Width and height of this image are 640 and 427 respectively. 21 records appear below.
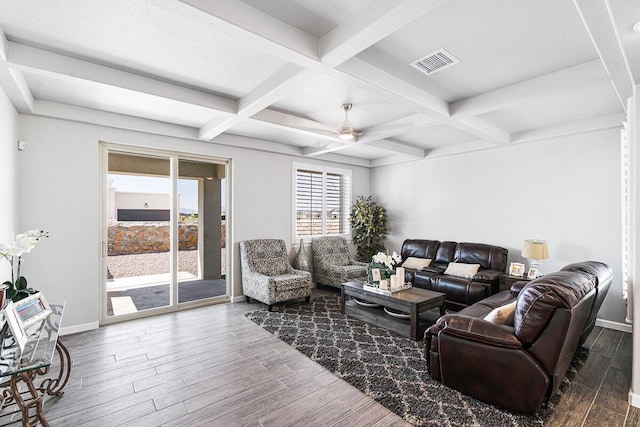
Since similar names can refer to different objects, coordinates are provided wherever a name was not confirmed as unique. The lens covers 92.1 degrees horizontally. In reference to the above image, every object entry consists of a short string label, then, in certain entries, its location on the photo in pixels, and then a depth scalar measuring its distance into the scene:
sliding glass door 4.27
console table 1.70
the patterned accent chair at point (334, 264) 5.43
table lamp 4.16
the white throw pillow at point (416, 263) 5.43
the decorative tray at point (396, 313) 3.84
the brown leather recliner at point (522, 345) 2.07
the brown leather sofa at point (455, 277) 4.41
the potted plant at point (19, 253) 2.22
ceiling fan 3.62
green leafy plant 6.56
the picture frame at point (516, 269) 4.46
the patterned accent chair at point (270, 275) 4.52
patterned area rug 2.20
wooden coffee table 3.52
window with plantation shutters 6.05
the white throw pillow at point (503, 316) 2.48
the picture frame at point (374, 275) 4.12
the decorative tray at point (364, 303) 4.28
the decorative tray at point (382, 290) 3.88
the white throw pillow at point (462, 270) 4.76
